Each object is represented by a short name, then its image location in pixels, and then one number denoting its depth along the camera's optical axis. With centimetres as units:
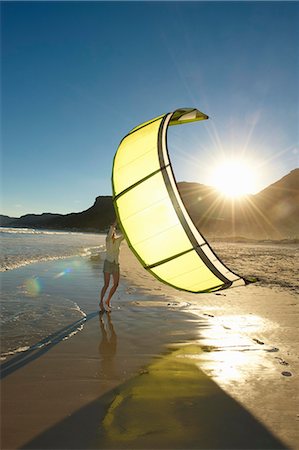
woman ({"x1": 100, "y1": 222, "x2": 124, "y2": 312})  848
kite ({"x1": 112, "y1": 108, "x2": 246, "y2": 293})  611
